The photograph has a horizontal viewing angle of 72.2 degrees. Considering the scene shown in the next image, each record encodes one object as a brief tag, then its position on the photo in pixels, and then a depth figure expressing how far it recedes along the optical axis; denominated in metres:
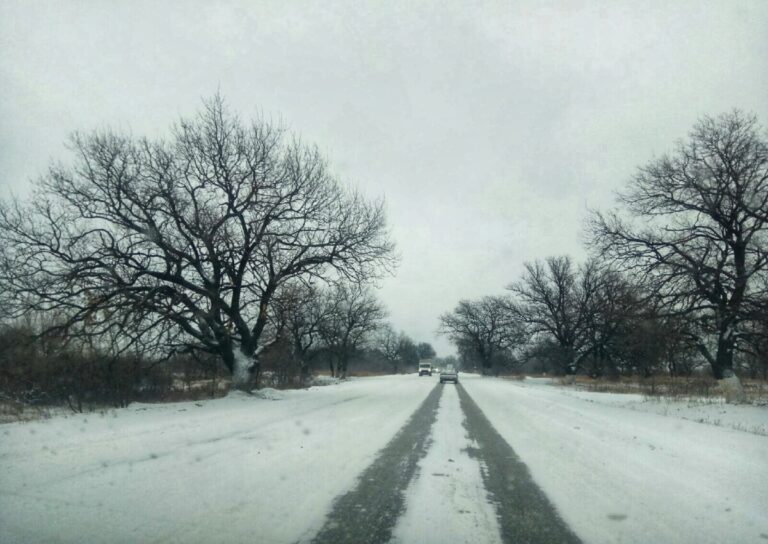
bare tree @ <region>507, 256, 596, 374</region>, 52.59
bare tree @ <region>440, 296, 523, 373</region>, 87.94
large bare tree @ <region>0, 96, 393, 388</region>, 17.72
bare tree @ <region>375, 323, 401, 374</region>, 120.34
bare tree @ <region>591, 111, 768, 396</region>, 21.92
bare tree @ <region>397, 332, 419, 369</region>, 134.75
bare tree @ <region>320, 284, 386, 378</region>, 56.80
